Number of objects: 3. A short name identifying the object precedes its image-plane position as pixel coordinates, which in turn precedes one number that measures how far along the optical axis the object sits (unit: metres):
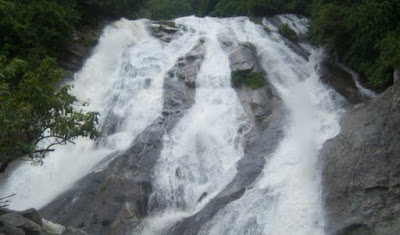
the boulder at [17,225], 11.29
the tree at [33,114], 10.88
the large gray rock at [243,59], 23.16
